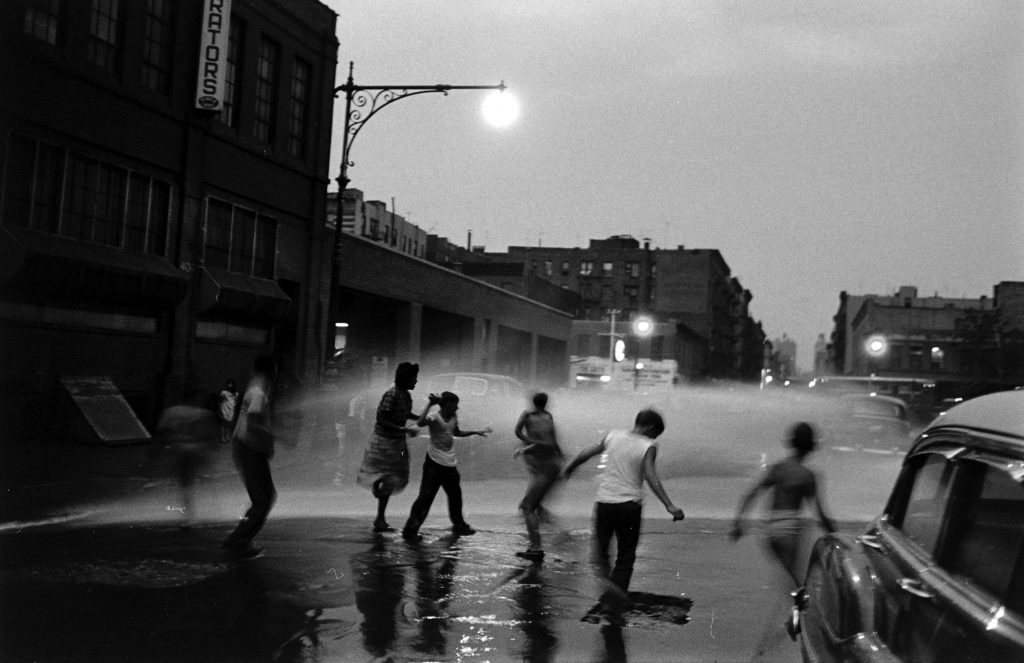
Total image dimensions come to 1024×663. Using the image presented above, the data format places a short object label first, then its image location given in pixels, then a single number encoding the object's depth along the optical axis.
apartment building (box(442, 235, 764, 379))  107.62
